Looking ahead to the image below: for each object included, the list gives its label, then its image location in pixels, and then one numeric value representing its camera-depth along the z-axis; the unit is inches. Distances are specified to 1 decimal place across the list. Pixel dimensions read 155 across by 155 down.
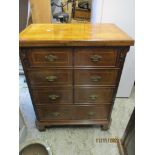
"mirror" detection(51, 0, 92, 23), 115.9
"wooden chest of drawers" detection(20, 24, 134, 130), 42.9
